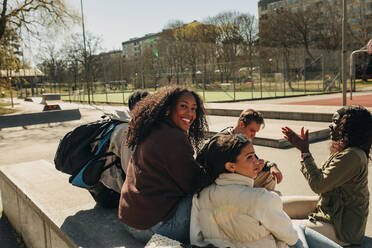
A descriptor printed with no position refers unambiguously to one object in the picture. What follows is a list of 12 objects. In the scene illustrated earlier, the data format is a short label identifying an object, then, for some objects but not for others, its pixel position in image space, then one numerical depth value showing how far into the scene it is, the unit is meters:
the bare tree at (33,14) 20.41
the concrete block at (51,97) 26.47
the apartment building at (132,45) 151.62
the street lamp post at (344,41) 12.86
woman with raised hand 2.76
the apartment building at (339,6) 54.62
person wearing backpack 3.03
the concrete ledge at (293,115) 12.46
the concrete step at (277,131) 8.73
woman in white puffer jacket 2.03
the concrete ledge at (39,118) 16.62
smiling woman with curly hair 2.22
